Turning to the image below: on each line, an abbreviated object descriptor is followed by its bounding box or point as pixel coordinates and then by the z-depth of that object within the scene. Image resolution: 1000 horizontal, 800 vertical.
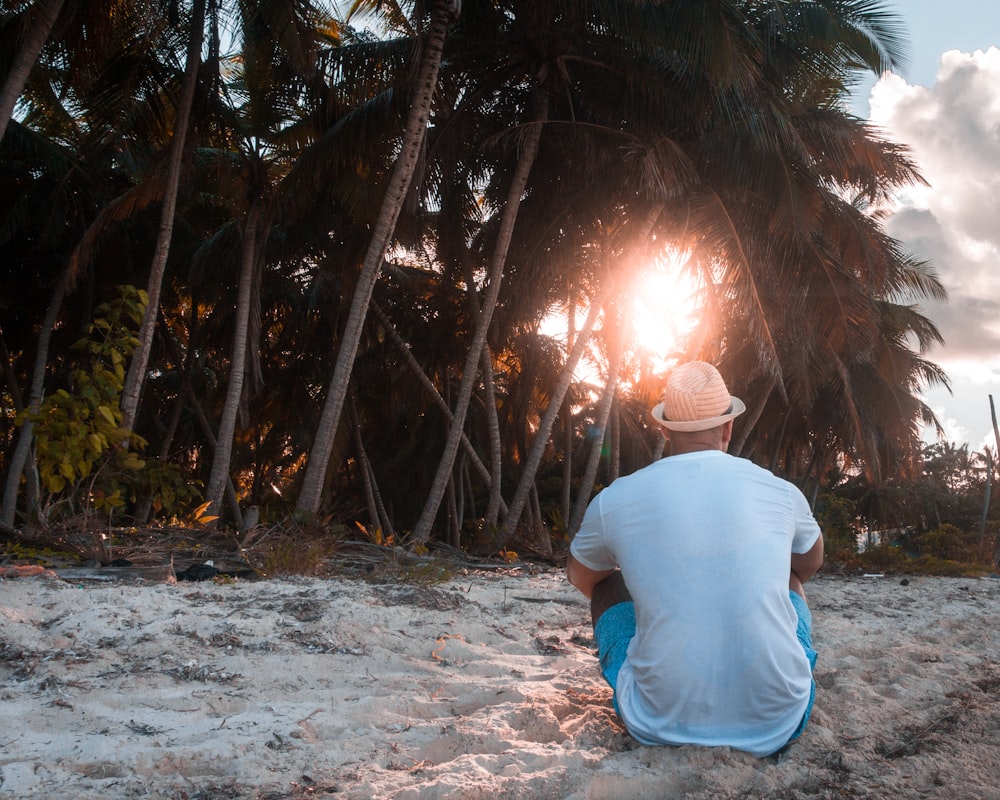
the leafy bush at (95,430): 6.27
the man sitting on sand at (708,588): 2.34
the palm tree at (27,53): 7.24
